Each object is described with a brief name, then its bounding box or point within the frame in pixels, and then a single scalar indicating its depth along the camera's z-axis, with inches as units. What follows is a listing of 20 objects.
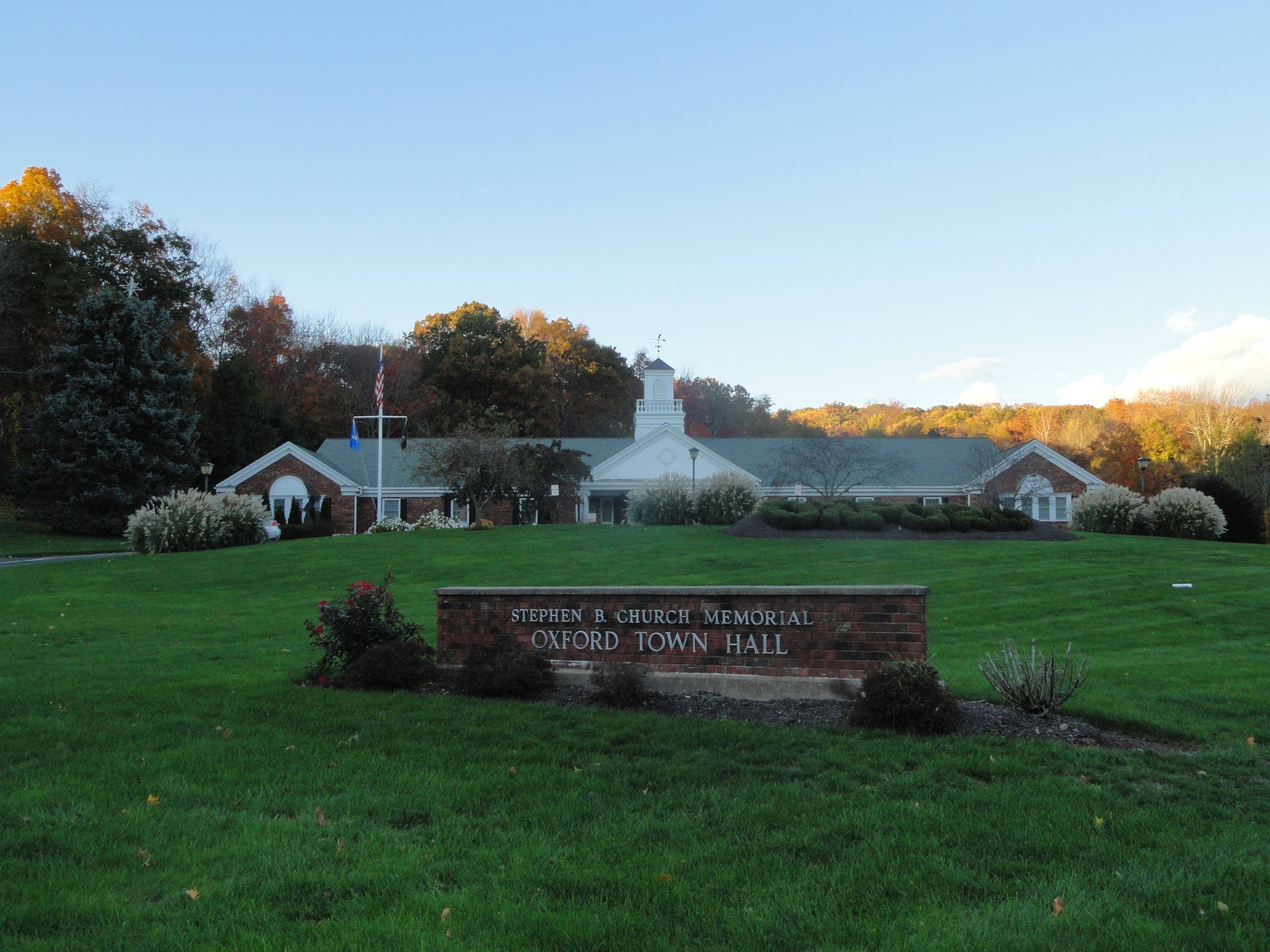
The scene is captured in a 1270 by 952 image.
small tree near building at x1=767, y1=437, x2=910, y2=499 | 1449.3
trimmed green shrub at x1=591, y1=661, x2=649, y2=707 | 308.2
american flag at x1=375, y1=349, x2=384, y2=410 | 1405.0
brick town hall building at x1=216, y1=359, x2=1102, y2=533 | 1568.7
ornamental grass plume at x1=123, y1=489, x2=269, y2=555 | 1031.0
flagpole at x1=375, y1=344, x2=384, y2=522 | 1418.6
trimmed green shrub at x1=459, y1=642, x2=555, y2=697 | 321.7
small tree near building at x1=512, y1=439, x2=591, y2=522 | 1320.1
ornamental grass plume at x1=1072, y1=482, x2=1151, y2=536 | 1015.0
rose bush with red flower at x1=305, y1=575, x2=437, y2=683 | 365.4
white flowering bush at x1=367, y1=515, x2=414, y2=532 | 1266.0
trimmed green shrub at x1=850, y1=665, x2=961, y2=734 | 266.1
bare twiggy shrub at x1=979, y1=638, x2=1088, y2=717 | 289.4
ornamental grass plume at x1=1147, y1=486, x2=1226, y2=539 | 970.7
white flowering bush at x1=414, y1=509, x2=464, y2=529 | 1289.4
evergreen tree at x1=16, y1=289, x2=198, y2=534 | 1459.2
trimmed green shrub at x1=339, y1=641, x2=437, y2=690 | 341.1
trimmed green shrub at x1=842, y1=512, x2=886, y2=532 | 912.3
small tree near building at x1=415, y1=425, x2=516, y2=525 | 1274.6
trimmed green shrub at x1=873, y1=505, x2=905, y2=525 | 935.0
